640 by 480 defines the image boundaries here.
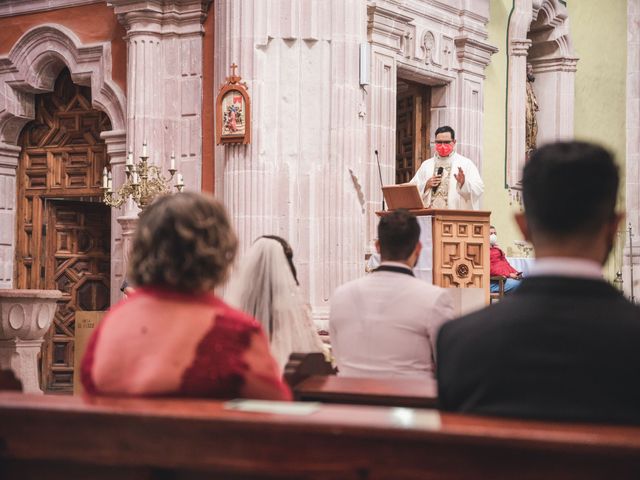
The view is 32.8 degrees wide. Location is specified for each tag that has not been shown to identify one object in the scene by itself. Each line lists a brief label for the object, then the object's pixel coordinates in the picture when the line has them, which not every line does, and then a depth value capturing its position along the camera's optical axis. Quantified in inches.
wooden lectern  380.2
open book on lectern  379.2
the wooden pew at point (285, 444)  87.1
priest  443.5
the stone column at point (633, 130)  770.2
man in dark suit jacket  99.4
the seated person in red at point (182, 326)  119.9
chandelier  445.7
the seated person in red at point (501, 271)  528.1
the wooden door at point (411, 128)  599.5
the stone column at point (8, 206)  546.3
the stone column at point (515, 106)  665.6
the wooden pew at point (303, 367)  166.1
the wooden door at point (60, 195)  541.0
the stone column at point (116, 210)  490.9
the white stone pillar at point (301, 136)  456.4
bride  210.4
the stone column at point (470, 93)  603.8
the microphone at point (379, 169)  499.8
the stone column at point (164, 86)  484.7
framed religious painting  454.6
